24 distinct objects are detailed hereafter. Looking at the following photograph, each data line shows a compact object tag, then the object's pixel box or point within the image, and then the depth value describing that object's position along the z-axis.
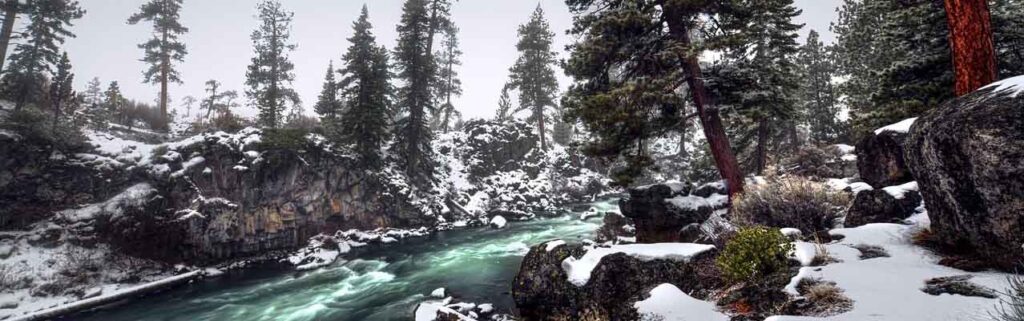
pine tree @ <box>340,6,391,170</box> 24.67
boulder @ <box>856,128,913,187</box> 8.05
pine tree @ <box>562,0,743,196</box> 9.84
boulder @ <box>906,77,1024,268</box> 3.99
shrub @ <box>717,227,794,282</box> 5.31
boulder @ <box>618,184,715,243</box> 11.33
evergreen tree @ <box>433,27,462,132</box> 42.50
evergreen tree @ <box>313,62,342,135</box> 29.31
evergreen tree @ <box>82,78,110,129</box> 25.00
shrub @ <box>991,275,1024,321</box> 2.67
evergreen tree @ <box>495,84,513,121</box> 44.22
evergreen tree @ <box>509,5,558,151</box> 38.84
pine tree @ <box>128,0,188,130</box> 29.80
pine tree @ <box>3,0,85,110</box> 24.10
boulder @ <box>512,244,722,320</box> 6.20
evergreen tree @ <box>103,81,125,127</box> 29.11
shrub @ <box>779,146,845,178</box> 15.29
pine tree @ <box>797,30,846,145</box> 28.11
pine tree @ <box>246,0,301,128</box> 30.53
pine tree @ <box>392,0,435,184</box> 28.52
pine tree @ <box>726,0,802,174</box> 10.16
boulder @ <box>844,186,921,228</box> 6.75
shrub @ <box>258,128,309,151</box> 21.18
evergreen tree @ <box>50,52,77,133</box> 20.66
